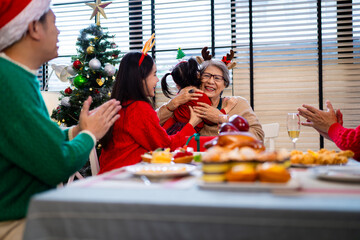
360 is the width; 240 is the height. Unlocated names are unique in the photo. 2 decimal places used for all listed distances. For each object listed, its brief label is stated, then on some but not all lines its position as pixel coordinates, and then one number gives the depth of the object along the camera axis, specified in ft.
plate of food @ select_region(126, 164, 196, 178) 3.47
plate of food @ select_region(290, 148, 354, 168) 4.47
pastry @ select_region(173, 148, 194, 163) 4.84
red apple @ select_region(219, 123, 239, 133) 4.53
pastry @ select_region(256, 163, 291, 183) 2.79
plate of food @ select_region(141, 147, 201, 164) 4.76
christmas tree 13.98
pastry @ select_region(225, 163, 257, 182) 2.86
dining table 2.15
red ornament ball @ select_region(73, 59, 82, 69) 14.07
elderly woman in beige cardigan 9.25
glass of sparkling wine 5.82
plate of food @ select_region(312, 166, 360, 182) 3.07
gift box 7.39
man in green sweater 3.39
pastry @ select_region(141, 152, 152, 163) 4.86
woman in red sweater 6.93
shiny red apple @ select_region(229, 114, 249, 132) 4.73
